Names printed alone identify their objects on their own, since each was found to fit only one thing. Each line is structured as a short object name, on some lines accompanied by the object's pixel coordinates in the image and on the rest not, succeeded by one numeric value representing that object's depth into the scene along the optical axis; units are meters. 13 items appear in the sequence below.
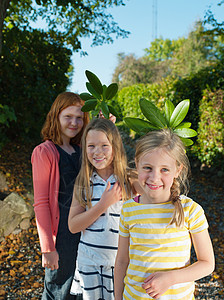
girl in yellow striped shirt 1.19
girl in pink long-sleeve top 1.95
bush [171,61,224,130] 6.11
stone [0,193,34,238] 4.43
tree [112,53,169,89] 21.26
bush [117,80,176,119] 8.04
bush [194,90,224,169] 5.86
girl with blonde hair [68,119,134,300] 1.61
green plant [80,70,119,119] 1.67
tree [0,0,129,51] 6.96
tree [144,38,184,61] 45.06
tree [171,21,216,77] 26.45
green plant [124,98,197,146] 1.32
